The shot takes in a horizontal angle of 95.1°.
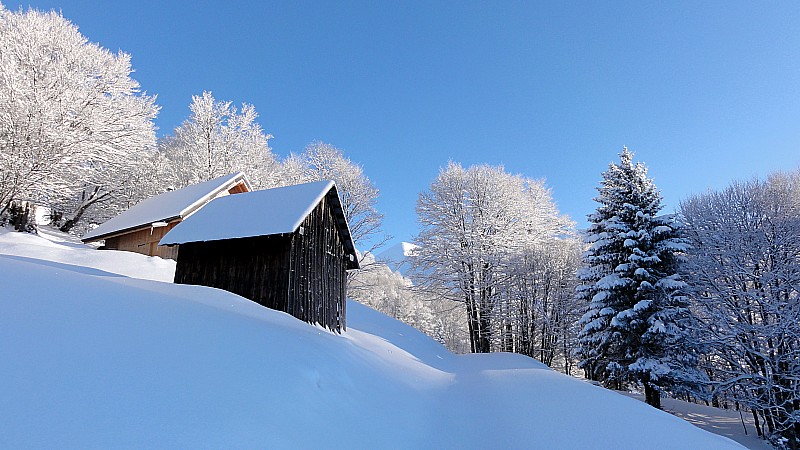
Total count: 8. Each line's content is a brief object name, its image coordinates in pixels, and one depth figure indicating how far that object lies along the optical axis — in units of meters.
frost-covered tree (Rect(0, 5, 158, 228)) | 18.03
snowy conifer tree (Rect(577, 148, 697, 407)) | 13.88
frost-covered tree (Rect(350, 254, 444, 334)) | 37.75
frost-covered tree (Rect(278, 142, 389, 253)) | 26.45
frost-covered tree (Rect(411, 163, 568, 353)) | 23.88
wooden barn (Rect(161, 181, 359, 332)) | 10.51
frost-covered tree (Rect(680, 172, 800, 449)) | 12.45
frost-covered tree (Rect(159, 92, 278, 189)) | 27.12
